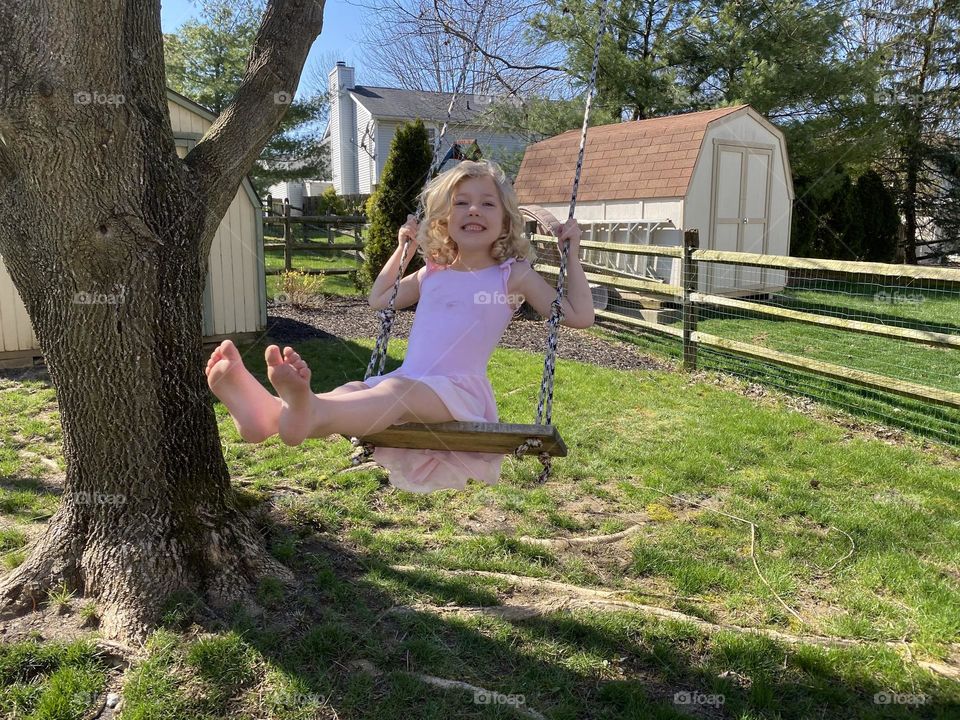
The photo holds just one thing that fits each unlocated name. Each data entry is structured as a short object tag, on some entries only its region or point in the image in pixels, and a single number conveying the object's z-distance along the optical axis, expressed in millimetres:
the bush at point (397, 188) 11391
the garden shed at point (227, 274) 7560
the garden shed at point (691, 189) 11477
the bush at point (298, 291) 10922
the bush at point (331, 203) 21214
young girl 2715
